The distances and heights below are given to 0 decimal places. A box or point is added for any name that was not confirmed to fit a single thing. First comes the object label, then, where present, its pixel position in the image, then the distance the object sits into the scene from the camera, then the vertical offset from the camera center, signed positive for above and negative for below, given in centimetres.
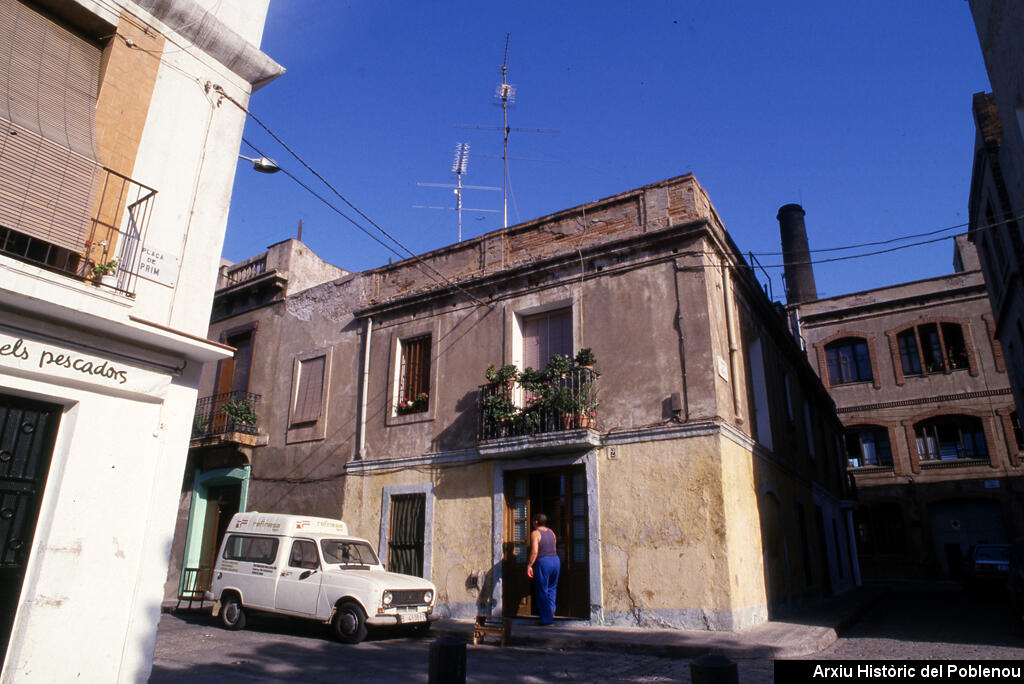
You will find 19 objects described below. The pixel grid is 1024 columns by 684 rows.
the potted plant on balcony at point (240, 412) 1631 +342
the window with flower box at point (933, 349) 2809 +886
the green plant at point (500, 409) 1224 +269
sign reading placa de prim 664 +280
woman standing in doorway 1078 -9
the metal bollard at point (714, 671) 335 -51
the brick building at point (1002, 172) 1070 +745
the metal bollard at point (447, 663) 391 -57
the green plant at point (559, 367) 1197 +334
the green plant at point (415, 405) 1425 +318
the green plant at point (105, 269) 605 +250
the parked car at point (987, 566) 1794 +3
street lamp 904 +508
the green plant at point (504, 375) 1255 +337
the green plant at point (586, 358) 1198 +348
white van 964 -31
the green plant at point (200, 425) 1697 +322
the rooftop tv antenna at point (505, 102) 1593 +1053
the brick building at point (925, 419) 2625 +583
